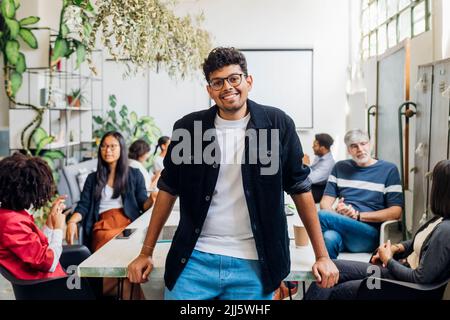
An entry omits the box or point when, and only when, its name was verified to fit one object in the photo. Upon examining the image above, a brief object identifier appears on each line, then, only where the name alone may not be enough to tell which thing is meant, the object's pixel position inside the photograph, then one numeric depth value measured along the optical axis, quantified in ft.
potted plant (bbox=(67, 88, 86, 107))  18.01
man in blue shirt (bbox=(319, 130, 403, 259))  9.95
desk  5.76
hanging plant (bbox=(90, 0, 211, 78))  7.61
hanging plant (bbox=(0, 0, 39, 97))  12.53
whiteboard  20.75
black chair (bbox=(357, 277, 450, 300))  6.08
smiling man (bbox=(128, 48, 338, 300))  4.89
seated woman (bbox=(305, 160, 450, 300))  6.00
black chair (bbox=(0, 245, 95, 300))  6.18
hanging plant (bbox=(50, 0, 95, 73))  12.08
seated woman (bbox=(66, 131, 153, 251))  10.03
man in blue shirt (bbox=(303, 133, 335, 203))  15.42
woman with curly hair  6.20
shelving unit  14.21
